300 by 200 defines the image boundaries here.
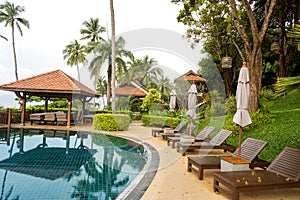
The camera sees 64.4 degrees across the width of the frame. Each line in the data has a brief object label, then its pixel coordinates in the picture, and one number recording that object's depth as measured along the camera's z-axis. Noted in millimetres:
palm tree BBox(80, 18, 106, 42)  35281
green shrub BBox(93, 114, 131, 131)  15359
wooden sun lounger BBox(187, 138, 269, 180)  5535
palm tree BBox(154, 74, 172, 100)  32553
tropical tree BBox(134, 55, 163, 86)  36894
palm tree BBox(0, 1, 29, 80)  31062
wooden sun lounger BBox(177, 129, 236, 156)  8273
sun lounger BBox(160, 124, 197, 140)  11379
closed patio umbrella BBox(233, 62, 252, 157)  5699
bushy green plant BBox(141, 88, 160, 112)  22531
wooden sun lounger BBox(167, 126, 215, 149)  9729
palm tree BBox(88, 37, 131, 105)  26250
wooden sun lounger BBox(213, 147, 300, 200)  4069
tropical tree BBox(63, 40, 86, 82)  38281
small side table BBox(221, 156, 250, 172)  5156
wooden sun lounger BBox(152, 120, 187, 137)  12711
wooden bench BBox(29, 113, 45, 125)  16719
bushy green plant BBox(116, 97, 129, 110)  28250
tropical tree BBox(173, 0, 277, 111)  11188
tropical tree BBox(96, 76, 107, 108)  37781
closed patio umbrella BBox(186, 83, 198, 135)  10416
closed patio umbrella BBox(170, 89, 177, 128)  14085
